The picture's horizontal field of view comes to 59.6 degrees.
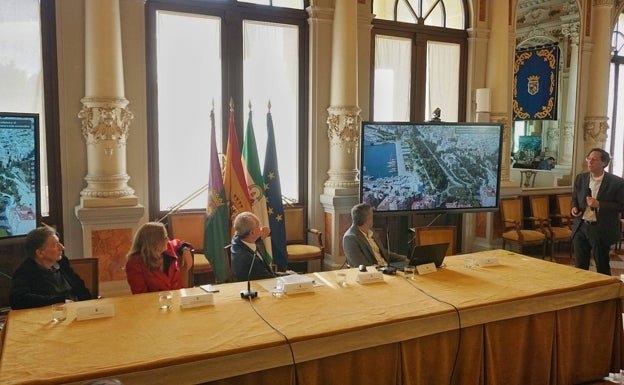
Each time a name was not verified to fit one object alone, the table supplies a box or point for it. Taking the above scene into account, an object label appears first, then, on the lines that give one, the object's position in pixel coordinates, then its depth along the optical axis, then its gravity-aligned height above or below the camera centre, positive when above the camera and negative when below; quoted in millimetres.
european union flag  5562 -628
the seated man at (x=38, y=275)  2994 -757
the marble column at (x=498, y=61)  7309 +1135
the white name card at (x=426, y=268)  3670 -839
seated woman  3365 -737
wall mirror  8562 +927
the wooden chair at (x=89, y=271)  3602 -858
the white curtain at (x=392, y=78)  6938 +853
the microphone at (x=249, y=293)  3059 -847
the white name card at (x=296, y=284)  3174 -825
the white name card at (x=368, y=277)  3422 -841
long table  2285 -892
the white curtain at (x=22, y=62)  5004 +737
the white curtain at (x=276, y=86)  6180 +666
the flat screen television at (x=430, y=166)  5832 -241
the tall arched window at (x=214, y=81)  5758 +685
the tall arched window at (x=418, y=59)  6949 +1122
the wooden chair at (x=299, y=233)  6008 -1039
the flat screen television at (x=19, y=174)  4051 -243
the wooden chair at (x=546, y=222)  7281 -1040
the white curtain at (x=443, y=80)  7305 +879
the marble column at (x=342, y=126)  6246 +207
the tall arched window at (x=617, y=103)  9148 +752
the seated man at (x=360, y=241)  4316 -774
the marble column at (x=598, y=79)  8383 +1041
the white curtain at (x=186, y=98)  5773 +478
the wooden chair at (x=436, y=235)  5066 -844
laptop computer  3711 -762
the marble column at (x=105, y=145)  5016 -26
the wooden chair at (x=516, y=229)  6947 -1100
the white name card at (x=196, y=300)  2887 -839
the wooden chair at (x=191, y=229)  5668 -896
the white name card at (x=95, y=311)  2691 -844
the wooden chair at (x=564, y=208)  7910 -921
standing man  5230 -622
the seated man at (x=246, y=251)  3633 -720
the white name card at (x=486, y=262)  3986 -857
